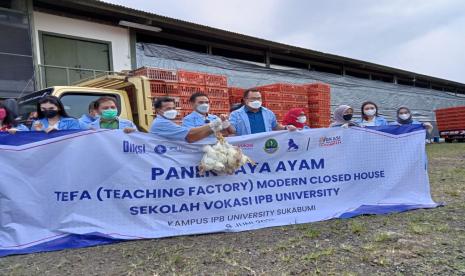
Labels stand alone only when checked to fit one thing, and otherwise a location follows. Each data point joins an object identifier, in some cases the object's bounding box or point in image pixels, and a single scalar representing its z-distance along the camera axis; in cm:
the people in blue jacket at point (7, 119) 469
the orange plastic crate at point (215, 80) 836
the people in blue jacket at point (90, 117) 478
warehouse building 1098
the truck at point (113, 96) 559
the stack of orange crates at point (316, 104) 1212
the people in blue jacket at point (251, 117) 484
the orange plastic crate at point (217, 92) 835
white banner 374
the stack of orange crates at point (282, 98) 1061
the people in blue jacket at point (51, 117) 412
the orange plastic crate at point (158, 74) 679
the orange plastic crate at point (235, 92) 1017
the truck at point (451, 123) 2527
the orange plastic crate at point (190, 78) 771
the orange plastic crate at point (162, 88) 679
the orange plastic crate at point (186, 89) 758
